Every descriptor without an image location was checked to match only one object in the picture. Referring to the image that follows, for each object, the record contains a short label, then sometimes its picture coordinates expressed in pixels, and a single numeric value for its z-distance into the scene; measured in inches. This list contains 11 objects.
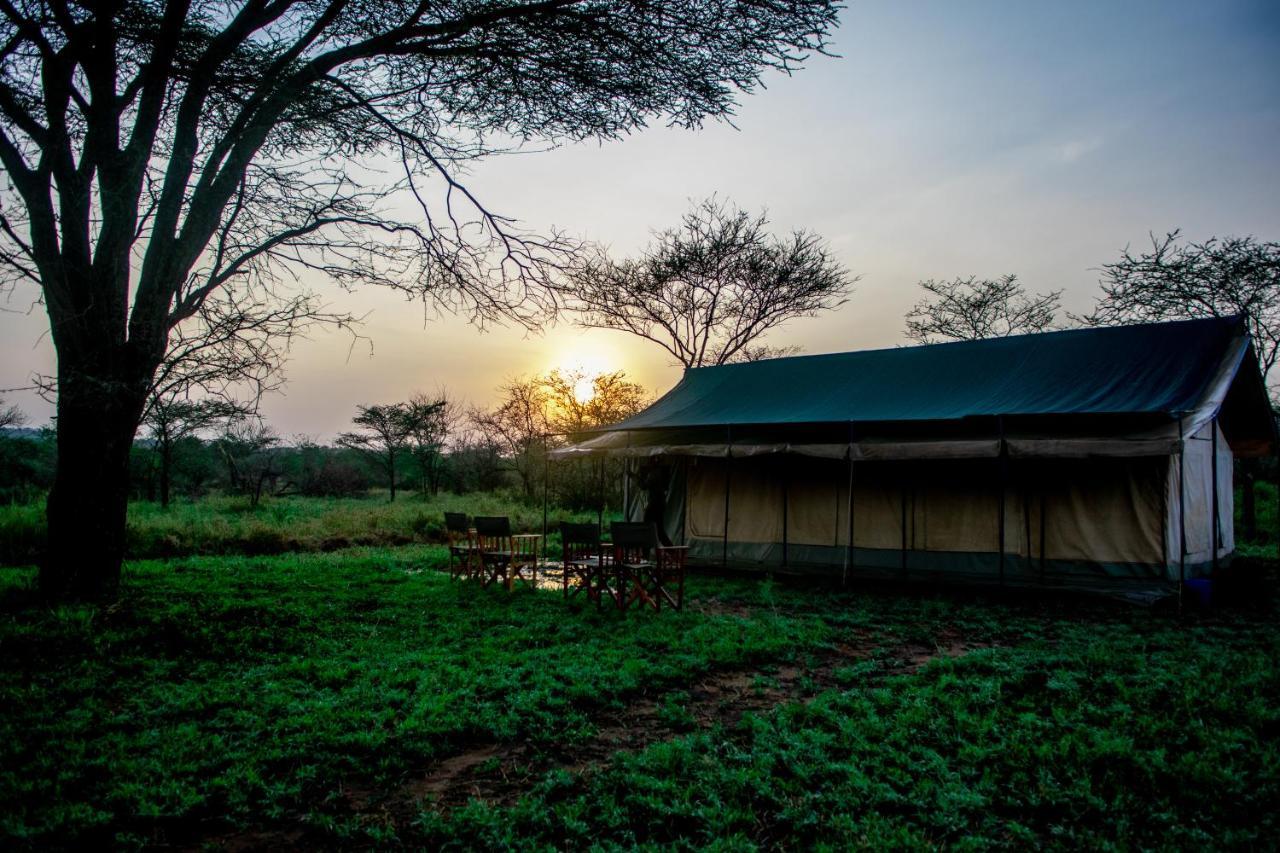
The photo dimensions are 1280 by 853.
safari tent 327.0
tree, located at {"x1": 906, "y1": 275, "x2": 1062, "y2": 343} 875.4
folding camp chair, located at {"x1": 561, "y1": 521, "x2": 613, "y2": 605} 291.3
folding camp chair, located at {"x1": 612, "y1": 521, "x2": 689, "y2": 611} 278.5
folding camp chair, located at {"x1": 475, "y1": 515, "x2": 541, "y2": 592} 327.0
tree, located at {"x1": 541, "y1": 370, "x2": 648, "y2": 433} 912.3
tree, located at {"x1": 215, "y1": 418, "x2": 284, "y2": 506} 918.4
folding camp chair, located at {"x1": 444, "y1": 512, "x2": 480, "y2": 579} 350.3
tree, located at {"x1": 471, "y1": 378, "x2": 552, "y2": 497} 929.9
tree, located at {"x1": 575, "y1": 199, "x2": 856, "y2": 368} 802.2
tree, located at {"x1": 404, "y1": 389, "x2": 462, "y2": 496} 1161.4
